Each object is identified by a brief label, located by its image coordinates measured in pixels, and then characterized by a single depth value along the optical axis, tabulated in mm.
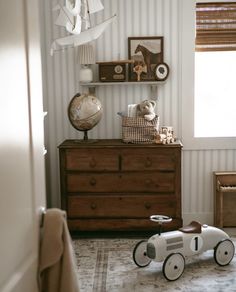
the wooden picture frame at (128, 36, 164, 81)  3924
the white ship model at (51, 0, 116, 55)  2729
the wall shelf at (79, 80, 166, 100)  3857
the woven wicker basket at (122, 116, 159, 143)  3693
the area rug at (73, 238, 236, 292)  2789
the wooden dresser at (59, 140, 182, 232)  3637
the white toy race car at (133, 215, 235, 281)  2900
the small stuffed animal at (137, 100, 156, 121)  3689
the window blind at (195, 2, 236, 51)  3891
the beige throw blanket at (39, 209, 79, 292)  1167
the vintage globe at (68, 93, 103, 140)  3646
